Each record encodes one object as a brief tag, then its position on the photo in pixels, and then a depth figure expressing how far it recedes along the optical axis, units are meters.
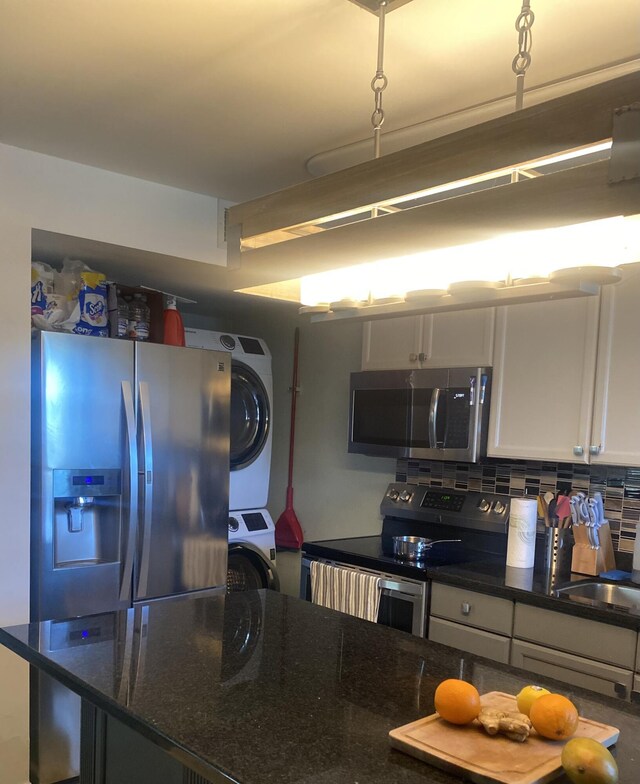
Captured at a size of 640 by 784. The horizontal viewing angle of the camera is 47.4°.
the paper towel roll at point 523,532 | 2.98
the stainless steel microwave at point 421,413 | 3.12
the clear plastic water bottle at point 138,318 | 3.39
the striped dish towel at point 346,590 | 3.03
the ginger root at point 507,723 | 1.28
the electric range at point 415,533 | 2.95
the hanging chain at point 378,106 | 1.50
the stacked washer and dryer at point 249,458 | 4.05
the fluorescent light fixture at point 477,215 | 0.97
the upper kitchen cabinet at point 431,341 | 3.17
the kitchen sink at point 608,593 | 2.71
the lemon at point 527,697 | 1.36
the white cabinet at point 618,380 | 2.67
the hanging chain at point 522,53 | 1.26
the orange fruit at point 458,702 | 1.31
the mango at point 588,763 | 1.10
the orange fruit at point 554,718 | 1.27
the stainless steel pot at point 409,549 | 3.14
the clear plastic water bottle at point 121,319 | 3.28
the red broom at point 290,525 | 4.34
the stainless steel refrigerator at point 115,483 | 2.85
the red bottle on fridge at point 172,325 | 3.55
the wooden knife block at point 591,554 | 2.83
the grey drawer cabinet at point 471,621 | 2.64
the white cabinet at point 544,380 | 2.81
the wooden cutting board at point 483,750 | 1.18
